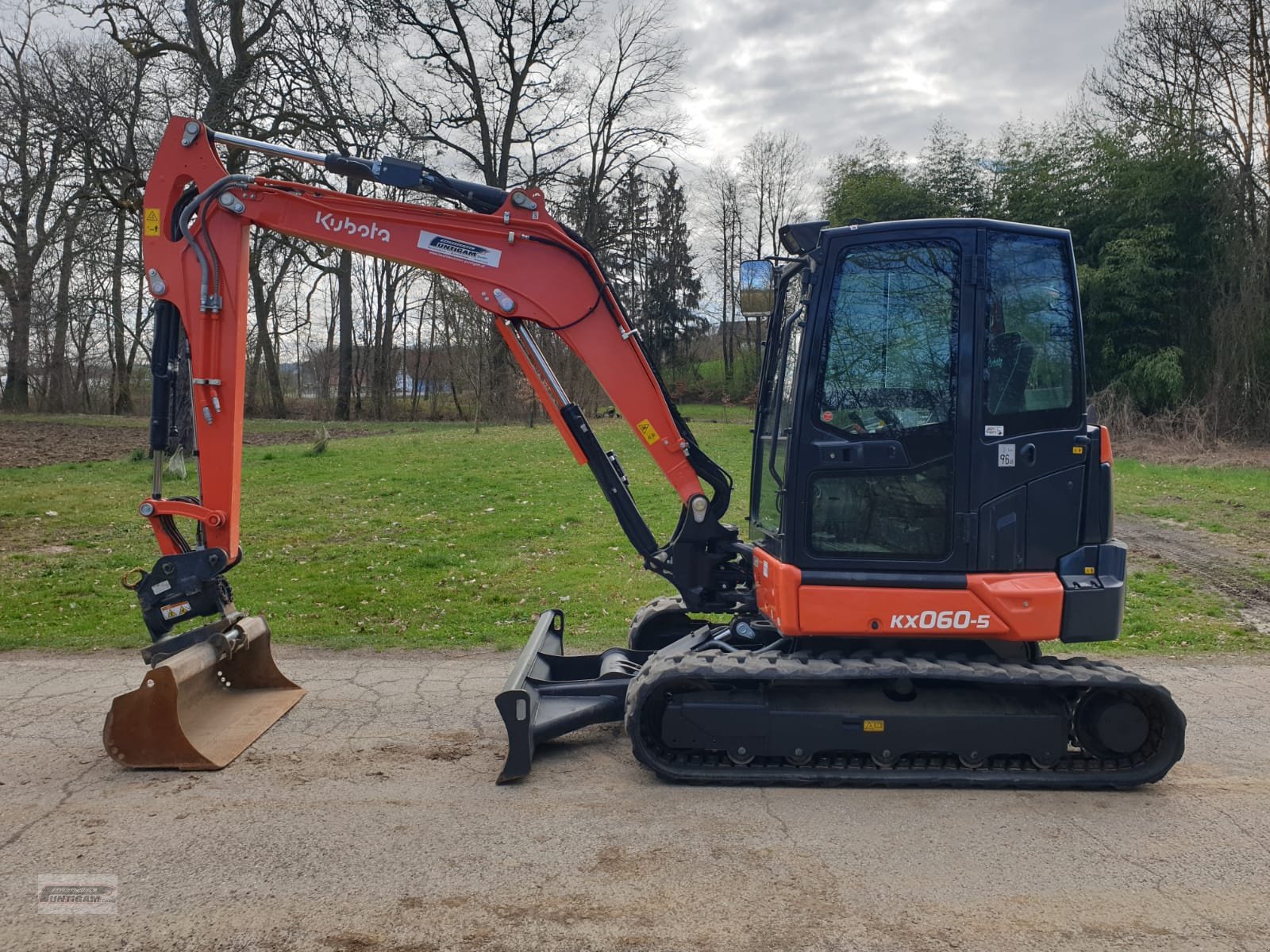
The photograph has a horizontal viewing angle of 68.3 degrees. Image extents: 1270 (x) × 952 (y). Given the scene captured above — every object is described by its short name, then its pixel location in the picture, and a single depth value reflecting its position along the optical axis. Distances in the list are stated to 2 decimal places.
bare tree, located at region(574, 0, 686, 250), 37.03
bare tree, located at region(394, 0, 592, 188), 32.66
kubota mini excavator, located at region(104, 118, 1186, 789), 4.61
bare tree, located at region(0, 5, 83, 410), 24.30
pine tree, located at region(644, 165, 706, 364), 54.19
